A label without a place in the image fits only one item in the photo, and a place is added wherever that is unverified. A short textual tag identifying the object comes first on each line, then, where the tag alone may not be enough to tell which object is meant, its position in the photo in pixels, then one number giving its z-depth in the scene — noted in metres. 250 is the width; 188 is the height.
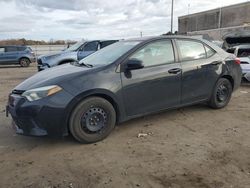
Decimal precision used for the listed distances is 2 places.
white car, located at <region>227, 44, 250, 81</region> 5.83
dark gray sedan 2.69
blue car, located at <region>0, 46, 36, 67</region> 13.31
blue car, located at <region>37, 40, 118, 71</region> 7.51
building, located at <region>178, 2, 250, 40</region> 31.63
